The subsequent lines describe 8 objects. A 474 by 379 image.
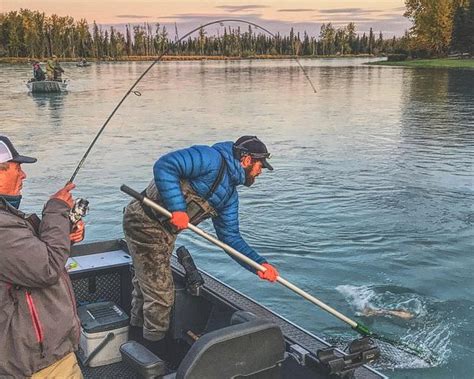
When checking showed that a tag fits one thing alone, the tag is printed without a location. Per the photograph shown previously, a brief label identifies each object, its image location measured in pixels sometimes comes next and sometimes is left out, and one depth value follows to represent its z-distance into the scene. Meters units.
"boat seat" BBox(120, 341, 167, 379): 3.17
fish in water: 6.51
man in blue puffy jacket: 4.00
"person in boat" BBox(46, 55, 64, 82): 33.40
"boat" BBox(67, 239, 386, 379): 2.78
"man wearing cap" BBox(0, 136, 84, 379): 2.53
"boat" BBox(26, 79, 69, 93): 31.73
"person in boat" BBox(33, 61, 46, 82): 32.44
